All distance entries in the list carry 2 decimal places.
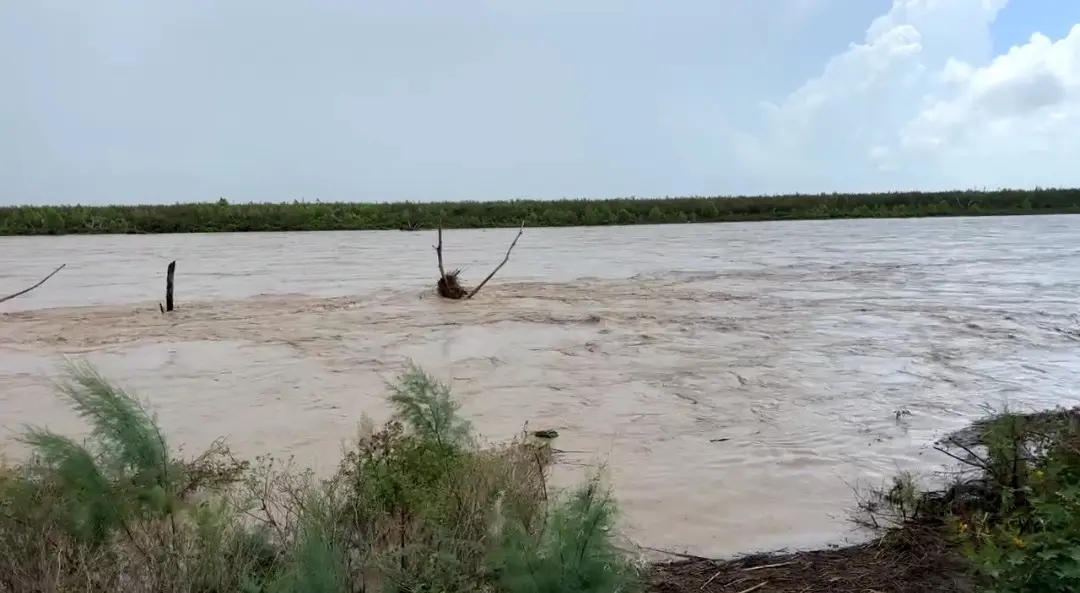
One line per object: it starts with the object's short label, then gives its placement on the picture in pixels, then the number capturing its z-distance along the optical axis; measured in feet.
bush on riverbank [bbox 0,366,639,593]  10.28
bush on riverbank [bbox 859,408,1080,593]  10.03
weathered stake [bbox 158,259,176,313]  40.47
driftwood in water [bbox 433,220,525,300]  47.29
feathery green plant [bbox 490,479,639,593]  9.59
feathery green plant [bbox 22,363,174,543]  12.21
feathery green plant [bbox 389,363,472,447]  15.02
